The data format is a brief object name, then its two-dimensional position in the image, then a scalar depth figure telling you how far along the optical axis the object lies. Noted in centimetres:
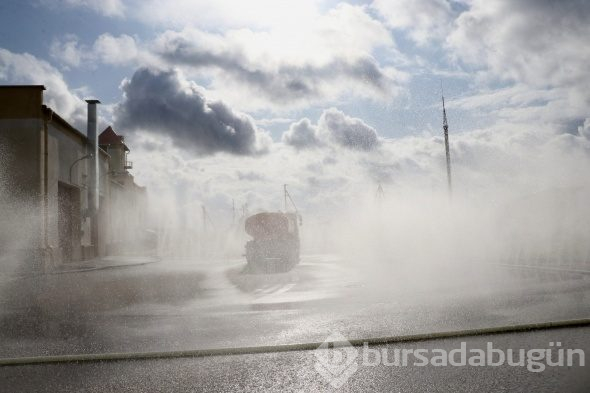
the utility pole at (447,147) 3812
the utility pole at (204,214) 9466
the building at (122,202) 5122
